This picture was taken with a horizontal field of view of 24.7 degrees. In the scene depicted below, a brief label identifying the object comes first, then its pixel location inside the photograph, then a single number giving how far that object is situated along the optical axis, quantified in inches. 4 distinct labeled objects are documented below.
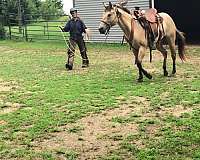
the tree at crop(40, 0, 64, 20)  1841.8
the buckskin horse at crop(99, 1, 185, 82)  429.4
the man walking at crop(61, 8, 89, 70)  557.6
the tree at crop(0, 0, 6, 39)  1111.0
